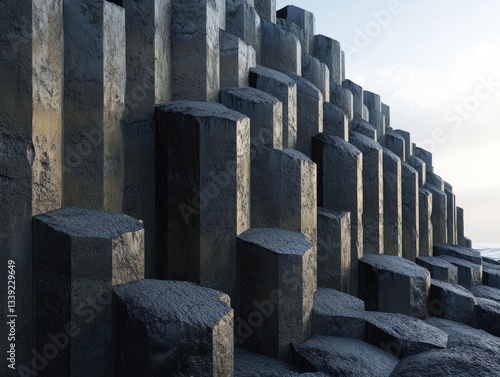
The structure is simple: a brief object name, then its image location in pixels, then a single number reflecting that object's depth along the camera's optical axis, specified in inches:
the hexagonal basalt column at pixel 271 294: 79.0
